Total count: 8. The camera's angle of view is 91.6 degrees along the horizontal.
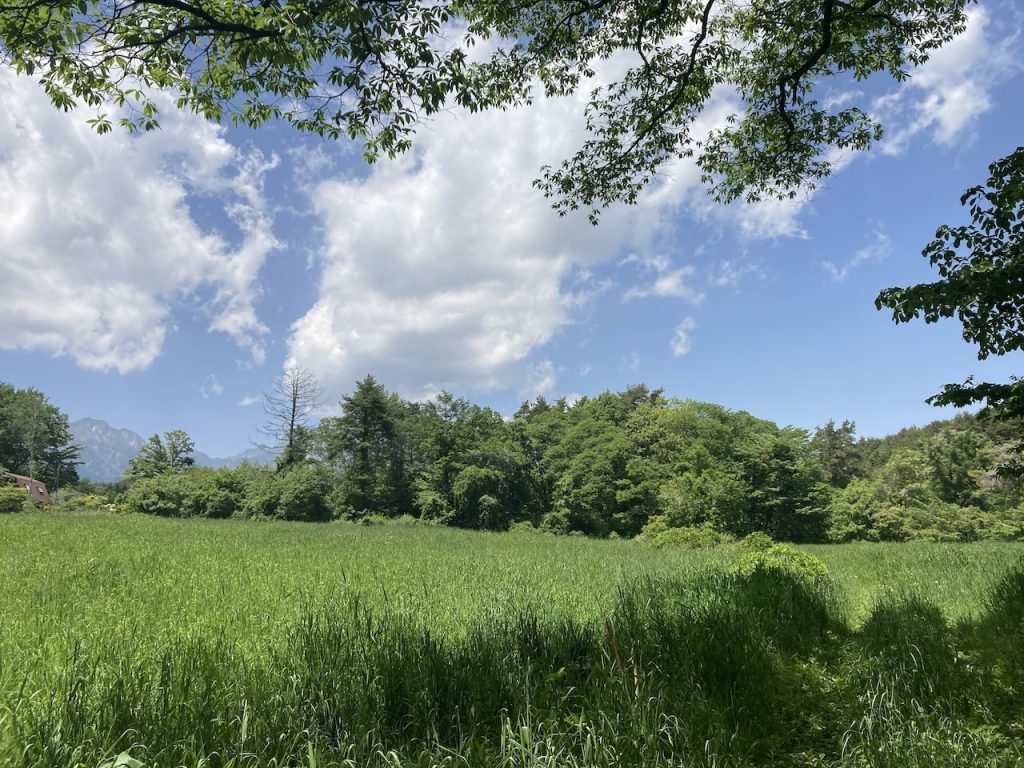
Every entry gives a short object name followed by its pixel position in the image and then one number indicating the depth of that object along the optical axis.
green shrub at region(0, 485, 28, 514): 29.58
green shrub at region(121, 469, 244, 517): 46.94
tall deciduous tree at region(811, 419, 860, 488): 54.91
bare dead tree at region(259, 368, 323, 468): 49.03
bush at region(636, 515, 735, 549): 26.73
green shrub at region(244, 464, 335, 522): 43.38
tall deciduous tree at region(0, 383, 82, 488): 66.44
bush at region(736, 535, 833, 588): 9.59
